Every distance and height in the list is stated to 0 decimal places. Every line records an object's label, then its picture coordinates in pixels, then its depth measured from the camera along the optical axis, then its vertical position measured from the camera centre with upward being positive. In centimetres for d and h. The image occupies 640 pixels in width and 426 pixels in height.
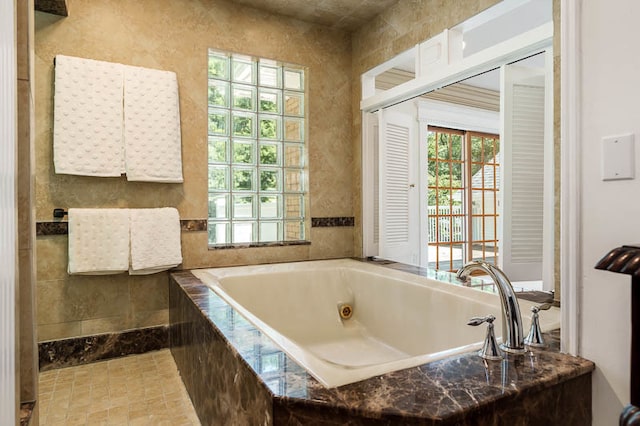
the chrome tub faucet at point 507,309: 115 -31
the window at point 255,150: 277 +44
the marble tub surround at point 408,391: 85 -44
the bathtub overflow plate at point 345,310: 258 -69
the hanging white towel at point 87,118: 217 +53
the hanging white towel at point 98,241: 220 -18
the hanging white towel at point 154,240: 232 -19
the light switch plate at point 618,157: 98 +13
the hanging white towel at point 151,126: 234 +52
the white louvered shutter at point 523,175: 215 +18
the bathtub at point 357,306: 189 -57
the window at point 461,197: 474 +13
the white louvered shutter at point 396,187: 312 +17
